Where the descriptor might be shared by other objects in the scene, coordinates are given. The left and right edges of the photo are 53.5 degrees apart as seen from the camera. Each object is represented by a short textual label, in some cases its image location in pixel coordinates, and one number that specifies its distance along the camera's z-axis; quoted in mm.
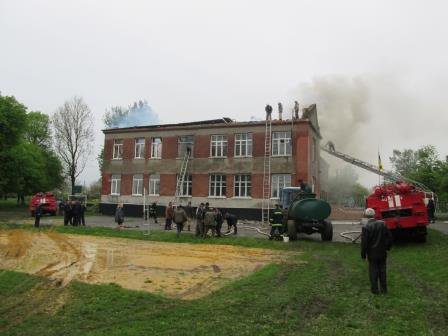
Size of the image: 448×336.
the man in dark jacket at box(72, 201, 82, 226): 28078
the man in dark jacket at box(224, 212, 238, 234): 24002
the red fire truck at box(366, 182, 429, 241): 17047
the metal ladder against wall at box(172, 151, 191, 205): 36250
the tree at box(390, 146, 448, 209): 45944
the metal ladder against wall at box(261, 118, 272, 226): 32906
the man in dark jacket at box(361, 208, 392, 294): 9820
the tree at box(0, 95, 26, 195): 46188
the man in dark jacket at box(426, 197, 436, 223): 26953
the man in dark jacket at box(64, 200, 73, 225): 28161
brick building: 33406
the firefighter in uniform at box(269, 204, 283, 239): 21125
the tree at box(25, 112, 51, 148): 68250
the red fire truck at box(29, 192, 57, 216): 37906
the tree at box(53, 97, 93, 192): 55875
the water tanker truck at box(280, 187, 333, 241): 20422
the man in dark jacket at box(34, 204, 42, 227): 27594
